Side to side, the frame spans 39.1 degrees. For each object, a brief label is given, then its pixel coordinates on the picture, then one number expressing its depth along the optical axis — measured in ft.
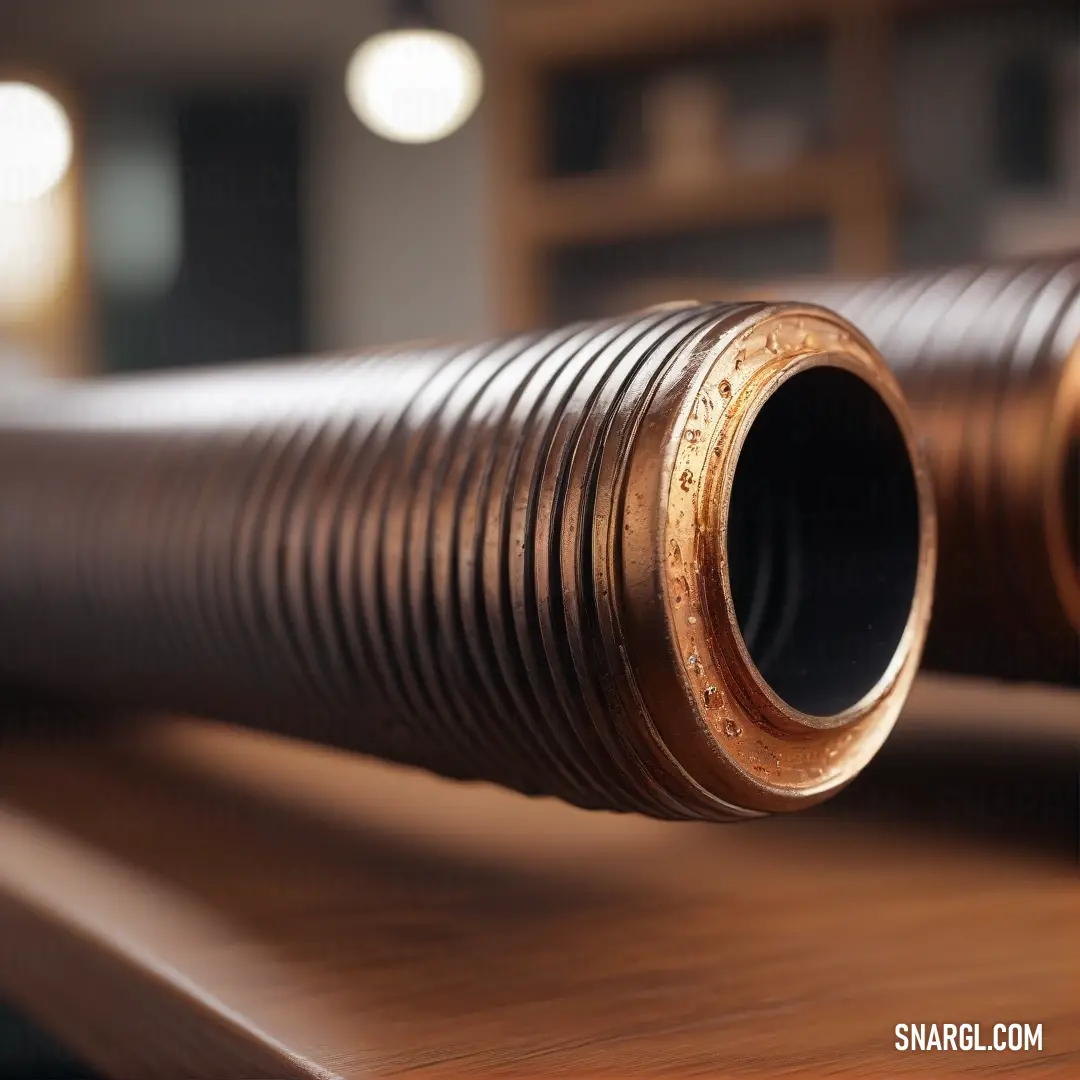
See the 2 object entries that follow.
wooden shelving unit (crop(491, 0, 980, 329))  5.64
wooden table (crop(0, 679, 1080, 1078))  0.93
